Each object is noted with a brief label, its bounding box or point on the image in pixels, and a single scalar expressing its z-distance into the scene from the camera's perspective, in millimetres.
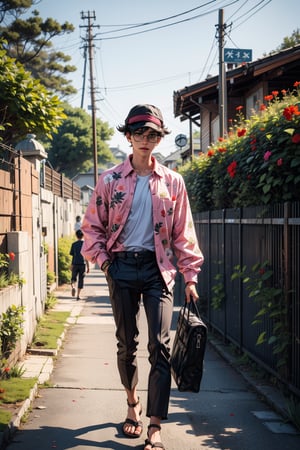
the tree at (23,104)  7359
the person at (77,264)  14195
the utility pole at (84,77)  39719
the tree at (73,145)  59625
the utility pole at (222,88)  15477
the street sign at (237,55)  15852
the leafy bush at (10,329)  5586
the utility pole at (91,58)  36719
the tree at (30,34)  34031
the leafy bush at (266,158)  5430
